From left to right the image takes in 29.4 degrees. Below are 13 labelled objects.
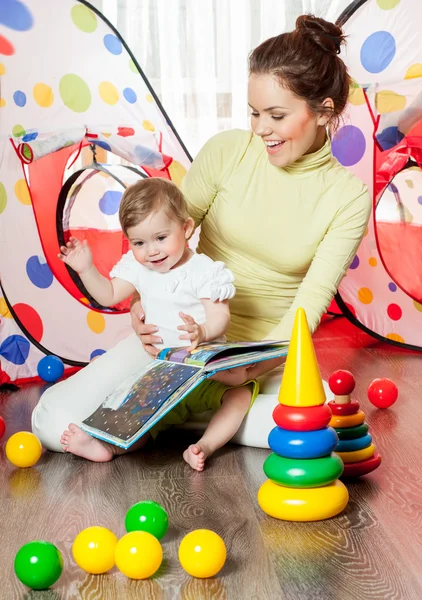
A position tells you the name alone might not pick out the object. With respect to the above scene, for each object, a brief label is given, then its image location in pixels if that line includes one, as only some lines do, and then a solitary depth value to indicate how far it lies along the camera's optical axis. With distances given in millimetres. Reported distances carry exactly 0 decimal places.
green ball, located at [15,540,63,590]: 1026
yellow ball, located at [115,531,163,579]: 1049
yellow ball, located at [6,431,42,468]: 1547
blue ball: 2258
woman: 1575
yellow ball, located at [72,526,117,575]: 1074
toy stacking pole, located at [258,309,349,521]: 1245
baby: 1556
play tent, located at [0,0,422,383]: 2250
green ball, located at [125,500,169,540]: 1155
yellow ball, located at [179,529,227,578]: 1054
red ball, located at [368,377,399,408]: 1946
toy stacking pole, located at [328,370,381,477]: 1438
